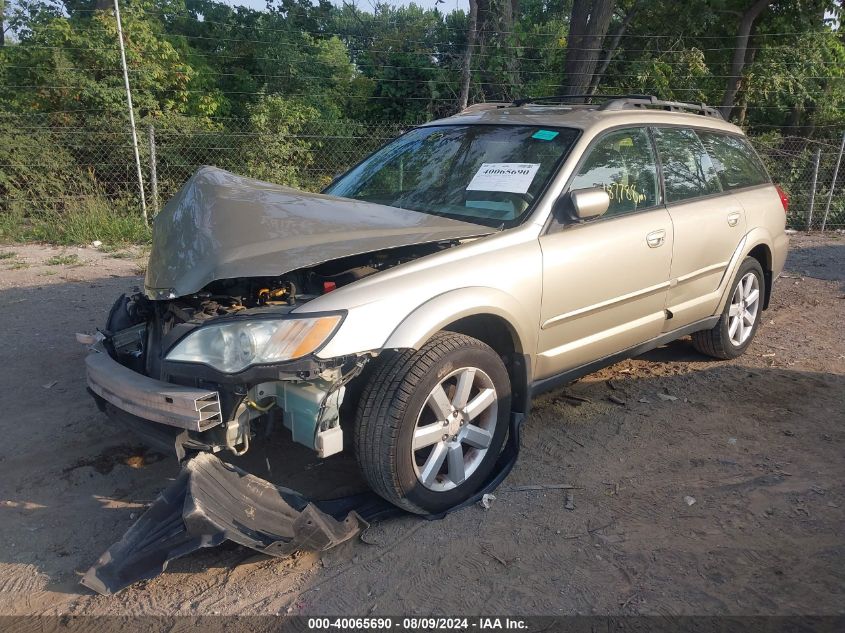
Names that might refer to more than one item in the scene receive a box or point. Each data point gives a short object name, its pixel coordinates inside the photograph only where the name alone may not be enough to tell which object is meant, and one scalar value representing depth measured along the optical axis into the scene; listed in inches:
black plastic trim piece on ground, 99.3
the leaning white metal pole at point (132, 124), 366.9
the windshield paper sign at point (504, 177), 146.7
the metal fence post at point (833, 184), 460.4
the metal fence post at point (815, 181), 450.3
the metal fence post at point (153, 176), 381.4
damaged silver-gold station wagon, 108.4
